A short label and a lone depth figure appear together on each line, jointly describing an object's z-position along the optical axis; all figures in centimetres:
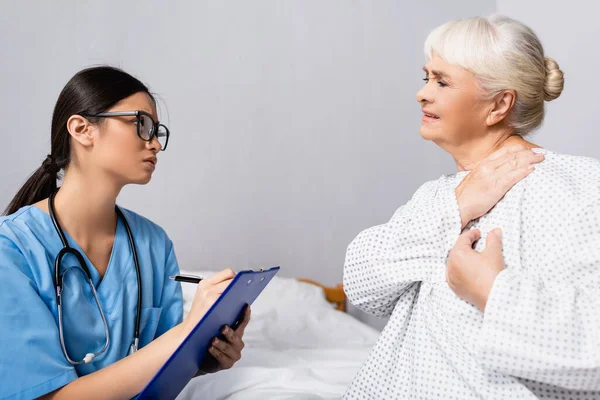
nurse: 123
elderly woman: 103
